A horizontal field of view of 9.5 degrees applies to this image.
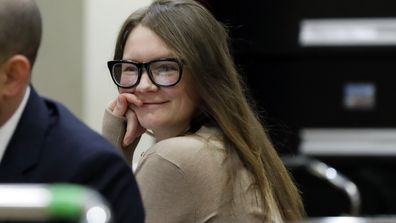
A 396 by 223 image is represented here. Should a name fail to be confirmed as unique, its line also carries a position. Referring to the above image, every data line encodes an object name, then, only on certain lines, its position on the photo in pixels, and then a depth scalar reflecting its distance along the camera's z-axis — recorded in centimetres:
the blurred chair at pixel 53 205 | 307
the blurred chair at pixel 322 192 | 864
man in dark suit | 485
